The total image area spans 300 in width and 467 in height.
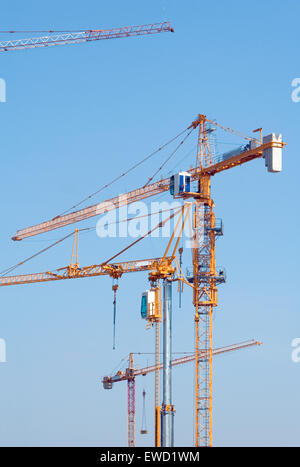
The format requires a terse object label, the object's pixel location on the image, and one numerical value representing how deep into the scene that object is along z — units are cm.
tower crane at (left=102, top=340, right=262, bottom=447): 19512
